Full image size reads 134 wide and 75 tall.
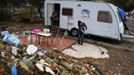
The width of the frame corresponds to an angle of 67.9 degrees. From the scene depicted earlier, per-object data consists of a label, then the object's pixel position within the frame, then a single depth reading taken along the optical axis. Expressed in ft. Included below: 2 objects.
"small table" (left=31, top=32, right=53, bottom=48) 16.81
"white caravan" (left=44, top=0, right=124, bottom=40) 19.31
